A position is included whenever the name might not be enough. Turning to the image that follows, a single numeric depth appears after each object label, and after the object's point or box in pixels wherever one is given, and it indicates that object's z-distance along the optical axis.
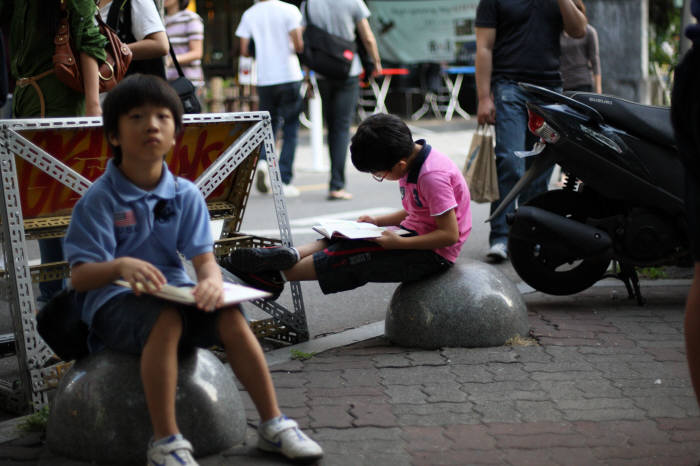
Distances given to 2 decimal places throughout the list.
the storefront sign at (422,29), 20.84
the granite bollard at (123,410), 3.30
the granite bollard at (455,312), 4.70
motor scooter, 5.38
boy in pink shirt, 4.67
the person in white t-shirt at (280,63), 10.34
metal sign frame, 3.89
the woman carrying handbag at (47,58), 4.96
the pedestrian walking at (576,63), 9.20
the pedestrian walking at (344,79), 9.81
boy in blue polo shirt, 3.15
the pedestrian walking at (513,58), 6.65
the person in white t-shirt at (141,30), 5.46
